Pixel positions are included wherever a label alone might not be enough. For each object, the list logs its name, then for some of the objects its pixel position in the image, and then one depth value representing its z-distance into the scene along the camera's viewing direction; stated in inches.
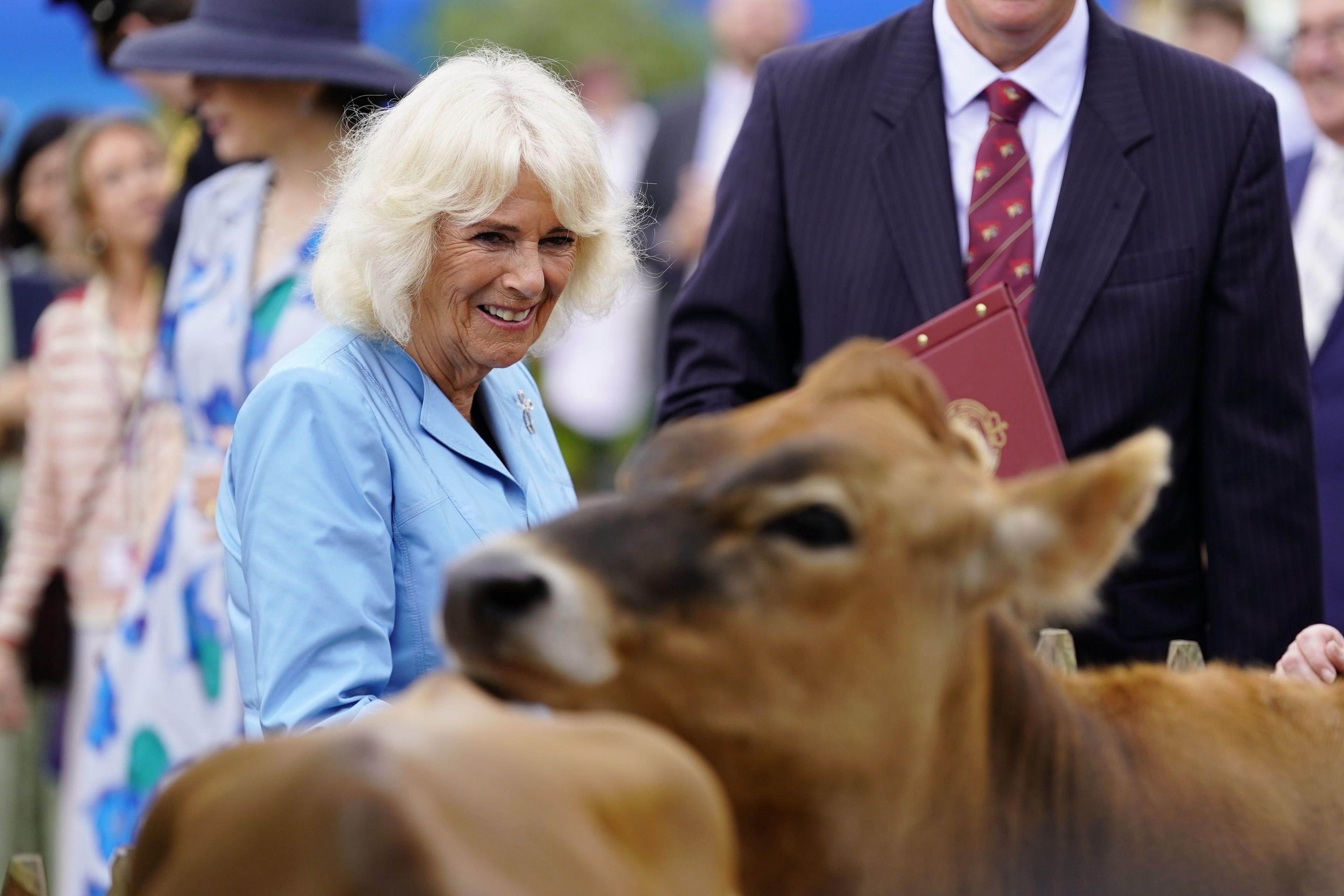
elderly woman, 215.0
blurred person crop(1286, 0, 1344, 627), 383.9
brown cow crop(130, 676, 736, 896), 111.2
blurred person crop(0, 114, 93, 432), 558.9
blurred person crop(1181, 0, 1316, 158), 598.2
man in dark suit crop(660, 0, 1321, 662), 275.9
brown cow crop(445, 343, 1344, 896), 155.7
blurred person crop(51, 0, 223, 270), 454.0
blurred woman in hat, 372.8
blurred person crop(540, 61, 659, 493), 746.2
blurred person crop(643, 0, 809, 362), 625.6
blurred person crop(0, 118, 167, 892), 449.4
